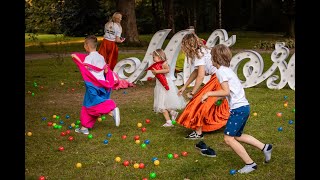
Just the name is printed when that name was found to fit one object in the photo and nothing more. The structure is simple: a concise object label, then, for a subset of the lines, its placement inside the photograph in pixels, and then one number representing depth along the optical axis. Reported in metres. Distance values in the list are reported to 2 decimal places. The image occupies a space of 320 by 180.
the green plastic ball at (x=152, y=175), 6.24
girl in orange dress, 8.21
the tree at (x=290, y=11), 31.63
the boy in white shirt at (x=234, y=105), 6.33
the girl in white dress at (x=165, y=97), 9.34
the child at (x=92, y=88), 8.91
